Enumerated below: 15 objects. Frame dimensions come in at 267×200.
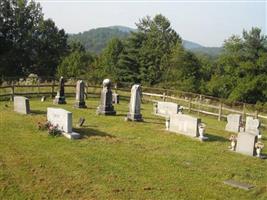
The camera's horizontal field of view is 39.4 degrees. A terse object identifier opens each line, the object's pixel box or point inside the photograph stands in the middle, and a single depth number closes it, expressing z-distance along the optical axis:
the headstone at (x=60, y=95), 24.14
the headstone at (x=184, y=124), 17.16
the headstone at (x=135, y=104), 19.95
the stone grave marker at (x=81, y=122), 17.56
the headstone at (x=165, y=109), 22.06
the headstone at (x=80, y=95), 23.03
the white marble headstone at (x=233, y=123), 19.70
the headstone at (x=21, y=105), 19.48
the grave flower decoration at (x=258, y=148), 14.81
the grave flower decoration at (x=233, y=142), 15.43
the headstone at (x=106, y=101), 21.27
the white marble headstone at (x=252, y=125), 18.64
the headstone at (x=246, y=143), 15.02
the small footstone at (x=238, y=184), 11.27
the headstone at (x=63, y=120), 15.37
